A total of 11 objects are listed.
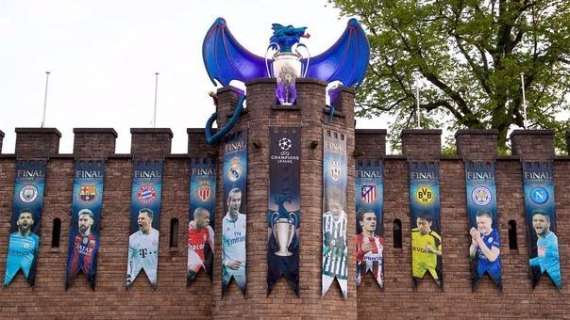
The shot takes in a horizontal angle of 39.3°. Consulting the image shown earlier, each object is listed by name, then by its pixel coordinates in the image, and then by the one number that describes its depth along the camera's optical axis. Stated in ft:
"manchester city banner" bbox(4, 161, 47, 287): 54.44
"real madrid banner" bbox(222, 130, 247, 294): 50.78
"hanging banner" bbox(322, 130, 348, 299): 50.52
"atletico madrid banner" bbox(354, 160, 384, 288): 54.34
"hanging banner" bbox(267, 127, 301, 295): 49.67
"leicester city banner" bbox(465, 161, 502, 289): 54.03
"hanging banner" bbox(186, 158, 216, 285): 54.24
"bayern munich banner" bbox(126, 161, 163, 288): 54.34
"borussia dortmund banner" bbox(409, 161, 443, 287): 54.24
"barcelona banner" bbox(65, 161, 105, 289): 54.34
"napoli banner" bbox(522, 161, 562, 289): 53.93
